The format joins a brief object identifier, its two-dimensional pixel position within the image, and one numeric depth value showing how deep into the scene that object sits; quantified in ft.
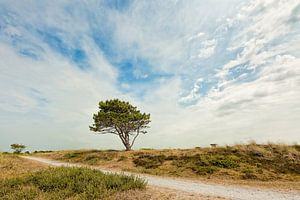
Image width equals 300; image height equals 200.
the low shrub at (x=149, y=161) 74.59
